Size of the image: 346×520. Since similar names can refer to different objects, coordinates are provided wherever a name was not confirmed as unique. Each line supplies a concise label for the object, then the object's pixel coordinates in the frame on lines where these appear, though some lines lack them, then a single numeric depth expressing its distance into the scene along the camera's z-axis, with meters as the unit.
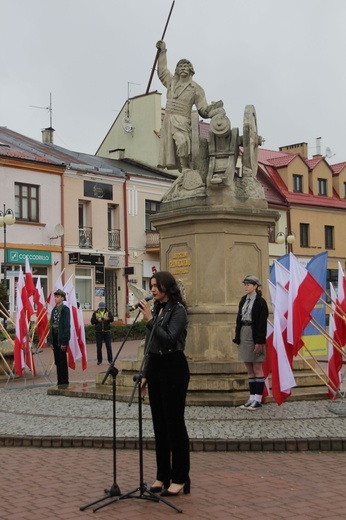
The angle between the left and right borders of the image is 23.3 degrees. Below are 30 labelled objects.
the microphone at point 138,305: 6.69
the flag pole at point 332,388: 12.41
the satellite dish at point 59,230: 37.88
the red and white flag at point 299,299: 11.49
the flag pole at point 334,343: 12.20
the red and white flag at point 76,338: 17.11
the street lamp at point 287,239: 33.94
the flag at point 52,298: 18.23
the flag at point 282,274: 12.50
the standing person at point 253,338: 11.45
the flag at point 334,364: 12.46
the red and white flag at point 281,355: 11.14
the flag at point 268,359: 11.89
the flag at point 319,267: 14.10
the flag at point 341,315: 12.65
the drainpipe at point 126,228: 41.88
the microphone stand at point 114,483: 6.82
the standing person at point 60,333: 15.27
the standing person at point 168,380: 6.89
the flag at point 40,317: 18.48
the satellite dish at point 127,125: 48.00
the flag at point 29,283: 18.16
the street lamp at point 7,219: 27.23
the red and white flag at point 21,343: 16.45
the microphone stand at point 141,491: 6.71
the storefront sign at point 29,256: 36.34
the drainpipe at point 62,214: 38.75
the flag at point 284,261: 14.80
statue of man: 14.85
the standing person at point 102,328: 21.69
